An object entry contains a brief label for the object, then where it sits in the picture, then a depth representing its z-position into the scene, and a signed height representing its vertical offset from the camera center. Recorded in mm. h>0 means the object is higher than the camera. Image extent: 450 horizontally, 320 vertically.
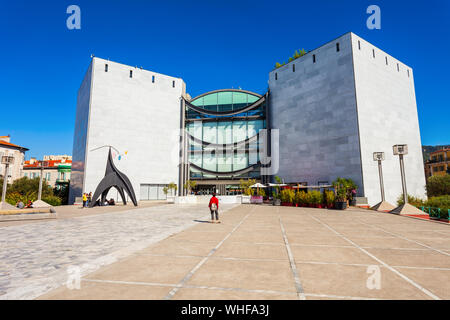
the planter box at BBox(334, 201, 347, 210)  20641 -1311
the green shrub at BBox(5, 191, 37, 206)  20945 -504
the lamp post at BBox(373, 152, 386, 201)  20762 +2955
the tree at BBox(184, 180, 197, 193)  43575 +1310
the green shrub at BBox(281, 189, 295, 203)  26453 -520
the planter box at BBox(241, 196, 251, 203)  33097 -1144
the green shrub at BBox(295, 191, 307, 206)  24891 -805
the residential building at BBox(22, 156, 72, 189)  70700 +6454
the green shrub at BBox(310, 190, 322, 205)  23428 -677
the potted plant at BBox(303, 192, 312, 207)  24234 -983
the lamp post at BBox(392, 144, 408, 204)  16812 +2777
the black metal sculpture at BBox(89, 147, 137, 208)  25355 +1145
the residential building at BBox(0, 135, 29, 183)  58316 +9873
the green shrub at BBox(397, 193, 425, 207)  19995 -1148
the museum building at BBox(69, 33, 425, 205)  30922 +10488
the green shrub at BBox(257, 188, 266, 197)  33244 -327
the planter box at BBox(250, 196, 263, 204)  31422 -1101
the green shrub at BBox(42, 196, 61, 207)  29797 -1045
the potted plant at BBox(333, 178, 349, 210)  20703 -797
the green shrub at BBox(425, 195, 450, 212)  16928 -1001
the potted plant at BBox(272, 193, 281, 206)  27781 -1223
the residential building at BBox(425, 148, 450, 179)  62106 +7053
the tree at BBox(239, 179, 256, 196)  34912 +780
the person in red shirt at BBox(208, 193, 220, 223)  11484 -677
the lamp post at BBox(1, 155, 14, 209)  15202 +2207
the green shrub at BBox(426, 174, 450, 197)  34406 +497
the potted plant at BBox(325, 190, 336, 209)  22105 -821
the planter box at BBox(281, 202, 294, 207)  26506 -1530
